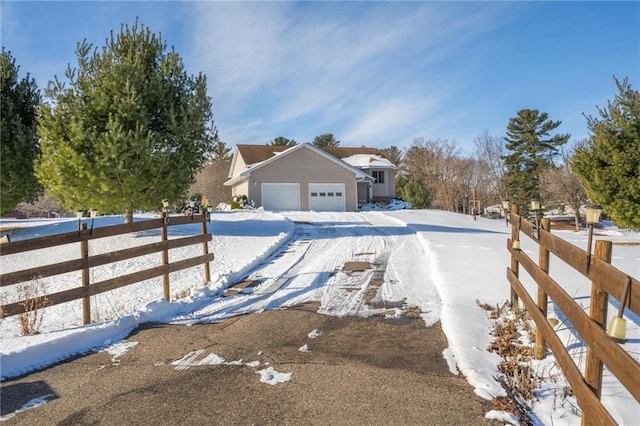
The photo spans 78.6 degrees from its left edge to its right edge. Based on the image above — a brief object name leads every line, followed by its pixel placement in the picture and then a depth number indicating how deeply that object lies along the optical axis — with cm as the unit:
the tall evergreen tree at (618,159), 1339
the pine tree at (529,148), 3656
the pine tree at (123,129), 1120
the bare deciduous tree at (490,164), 4350
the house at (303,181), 2609
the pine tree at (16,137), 1355
